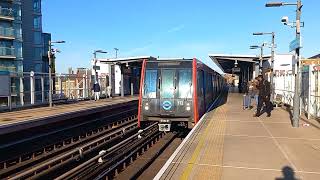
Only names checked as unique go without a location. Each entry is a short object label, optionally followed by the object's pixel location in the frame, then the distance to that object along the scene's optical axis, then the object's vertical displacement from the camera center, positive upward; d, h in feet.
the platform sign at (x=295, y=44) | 44.45 +4.85
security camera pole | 45.50 +0.84
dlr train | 47.73 -0.95
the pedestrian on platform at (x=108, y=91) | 115.12 -2.03
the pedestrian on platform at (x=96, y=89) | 96.02 -1.15
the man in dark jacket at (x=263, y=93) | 56.75 -1.30
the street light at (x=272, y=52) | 87.12 +7.56
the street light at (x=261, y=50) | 103.87 +9.50
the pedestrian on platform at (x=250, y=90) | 68.35 -1.02
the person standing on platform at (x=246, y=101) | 71.51 -3.12
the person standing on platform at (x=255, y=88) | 62.86 -0.61
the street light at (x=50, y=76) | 71.08 +1.68
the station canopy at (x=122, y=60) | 112.29 +7.43
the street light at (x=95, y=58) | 100.68 +7.89
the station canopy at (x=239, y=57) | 117.97 +8.58
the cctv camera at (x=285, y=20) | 52.68 +9.18
